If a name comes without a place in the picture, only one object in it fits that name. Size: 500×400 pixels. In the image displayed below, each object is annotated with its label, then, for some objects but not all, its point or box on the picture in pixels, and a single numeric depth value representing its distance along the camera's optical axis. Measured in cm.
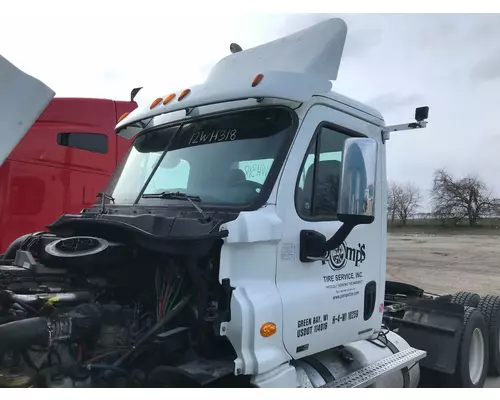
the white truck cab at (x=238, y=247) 275
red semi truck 655
